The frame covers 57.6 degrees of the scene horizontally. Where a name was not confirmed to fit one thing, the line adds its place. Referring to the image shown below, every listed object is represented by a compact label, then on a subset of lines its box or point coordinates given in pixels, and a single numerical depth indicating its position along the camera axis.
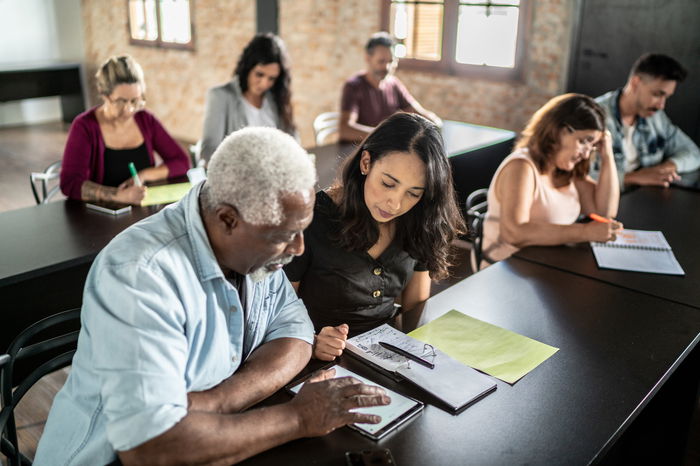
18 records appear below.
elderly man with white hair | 1.15
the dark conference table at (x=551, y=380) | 1.33
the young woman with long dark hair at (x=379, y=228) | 1.89
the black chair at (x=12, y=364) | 1.57
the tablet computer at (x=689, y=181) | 3.52
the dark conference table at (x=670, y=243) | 2.23
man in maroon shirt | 4.64
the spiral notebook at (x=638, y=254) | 2.38
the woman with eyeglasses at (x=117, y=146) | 2.93
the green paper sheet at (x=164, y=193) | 2.96
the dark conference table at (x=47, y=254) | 2.28
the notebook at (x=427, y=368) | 1.51
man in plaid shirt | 3.59
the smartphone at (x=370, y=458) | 1.26
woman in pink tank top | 2.59
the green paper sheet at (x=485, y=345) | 1.66
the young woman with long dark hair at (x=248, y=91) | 3.75
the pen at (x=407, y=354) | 1.61
